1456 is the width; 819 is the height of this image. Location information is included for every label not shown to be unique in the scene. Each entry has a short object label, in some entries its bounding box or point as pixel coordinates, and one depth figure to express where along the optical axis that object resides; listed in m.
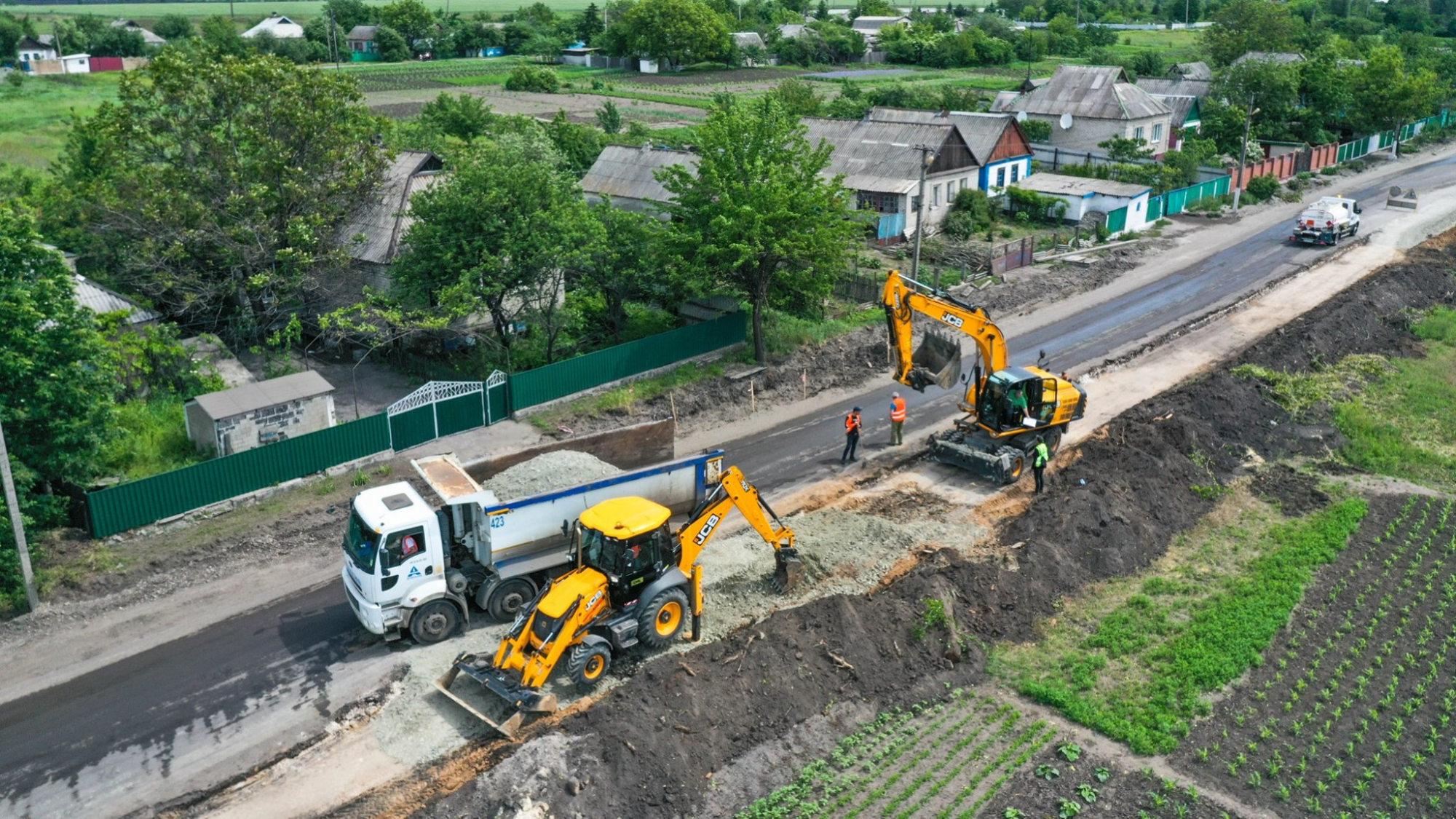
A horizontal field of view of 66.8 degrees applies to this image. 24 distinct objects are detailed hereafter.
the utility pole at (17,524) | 20.84
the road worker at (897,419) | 29.30
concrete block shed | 27.62
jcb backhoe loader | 17.84
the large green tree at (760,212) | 32.34
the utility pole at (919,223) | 37.56
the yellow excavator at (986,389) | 26.91
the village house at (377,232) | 36.53
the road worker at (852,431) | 28.38
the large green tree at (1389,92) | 73.69
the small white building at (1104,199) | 53.78
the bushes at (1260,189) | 62.19
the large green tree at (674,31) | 118.88
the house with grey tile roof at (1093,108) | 65.38
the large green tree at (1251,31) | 97.56
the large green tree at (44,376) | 22.47
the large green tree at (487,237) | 31.25
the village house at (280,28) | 135.75
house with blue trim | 55.38
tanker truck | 51.28
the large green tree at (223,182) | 33.97
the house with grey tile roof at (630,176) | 44.06
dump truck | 19.52
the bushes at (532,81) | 99.06
